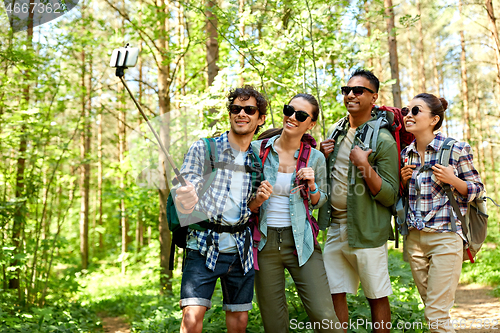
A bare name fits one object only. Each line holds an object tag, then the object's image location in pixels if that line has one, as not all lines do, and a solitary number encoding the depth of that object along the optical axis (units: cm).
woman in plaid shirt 293
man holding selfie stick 257
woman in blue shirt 282
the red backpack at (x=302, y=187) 287
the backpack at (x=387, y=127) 315
